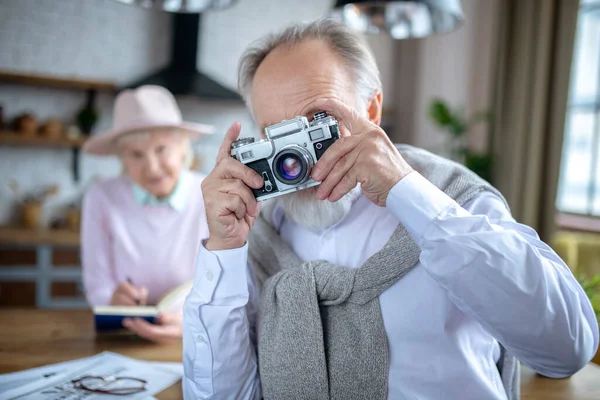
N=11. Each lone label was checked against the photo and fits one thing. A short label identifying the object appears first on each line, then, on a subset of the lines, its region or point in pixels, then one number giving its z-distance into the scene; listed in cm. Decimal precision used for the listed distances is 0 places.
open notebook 138
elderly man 80
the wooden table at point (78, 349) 119
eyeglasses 109
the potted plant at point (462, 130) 394
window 358
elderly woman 207
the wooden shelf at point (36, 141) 377
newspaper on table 107
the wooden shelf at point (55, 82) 381
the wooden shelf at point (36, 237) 354
